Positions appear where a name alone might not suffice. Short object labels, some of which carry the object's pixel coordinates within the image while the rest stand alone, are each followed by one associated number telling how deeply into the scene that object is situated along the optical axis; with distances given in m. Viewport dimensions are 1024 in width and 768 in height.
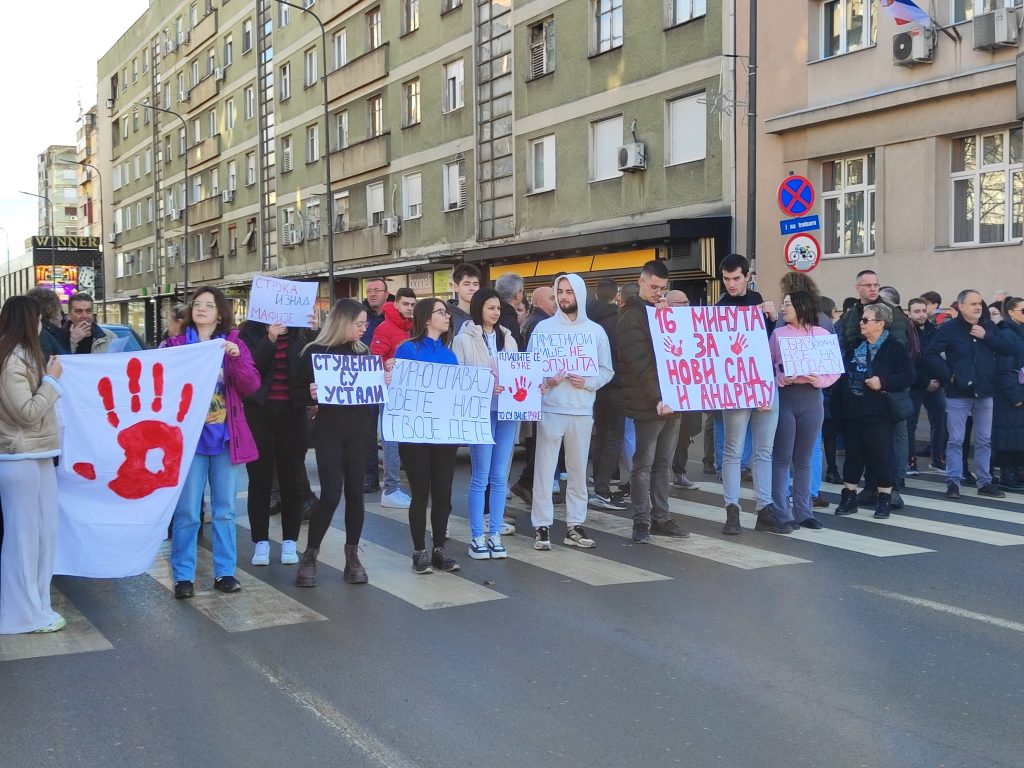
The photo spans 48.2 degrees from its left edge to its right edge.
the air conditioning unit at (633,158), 24.42
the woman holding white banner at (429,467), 7.71
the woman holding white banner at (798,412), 9.27
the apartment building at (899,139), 17.69
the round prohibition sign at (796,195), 16.94
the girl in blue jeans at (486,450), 8.19
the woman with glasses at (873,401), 9.88
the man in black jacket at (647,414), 8.77
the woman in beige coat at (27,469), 6.02
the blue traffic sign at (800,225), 16.42
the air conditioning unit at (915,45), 18.34
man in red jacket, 10.67
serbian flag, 17.83
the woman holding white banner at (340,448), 7.37
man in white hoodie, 8.43
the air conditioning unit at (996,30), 16.91
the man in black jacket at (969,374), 11.37
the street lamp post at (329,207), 32.50
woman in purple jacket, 7.13
